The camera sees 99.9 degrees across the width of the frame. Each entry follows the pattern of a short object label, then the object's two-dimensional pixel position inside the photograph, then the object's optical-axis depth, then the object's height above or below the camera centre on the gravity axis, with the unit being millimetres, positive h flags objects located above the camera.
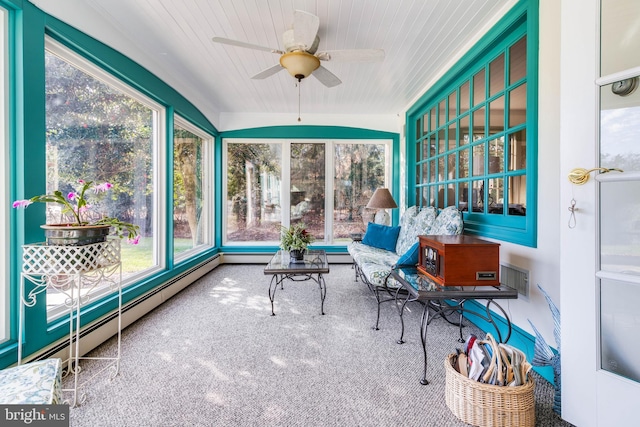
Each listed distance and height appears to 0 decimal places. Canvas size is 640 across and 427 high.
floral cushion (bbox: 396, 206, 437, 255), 3025 -177
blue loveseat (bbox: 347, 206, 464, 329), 2436 -393
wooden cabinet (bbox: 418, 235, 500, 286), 1696 -336
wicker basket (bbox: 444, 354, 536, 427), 1279 -942
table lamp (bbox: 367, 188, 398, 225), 4027 +160
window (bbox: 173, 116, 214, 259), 3637 +321
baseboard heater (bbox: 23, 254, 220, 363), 1770 -894
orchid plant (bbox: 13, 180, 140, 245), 1417 +25
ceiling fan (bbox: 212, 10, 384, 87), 2010 +1297
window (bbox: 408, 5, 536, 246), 2029 +654
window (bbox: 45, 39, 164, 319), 1917 +588
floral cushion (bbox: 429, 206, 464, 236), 2361 -115
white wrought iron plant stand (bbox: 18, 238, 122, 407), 1387 -273
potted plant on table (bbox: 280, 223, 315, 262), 3074 -357
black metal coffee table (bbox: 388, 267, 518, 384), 1599 -495
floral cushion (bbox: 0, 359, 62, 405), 938 -634
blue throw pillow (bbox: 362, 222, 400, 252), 3791 -374
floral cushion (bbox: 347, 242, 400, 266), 2994 -544
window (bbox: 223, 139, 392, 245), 5055 +486
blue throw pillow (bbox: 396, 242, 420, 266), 2273 -401
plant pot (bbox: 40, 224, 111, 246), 1422 -127
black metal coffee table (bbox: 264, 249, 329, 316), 2684 -576
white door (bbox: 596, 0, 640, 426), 1128 -39
